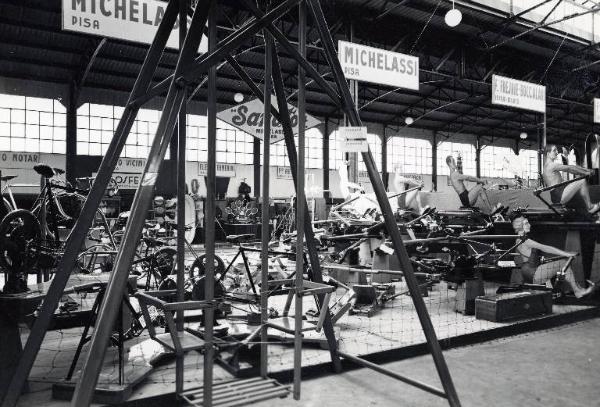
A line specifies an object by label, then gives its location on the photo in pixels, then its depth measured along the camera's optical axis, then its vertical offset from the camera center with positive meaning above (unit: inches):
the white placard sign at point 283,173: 901.2 +65.2
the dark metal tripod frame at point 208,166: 67.7 +7.6
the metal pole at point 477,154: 1197.1 +140.2
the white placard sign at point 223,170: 808.2 +65.4
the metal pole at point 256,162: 880.9 +84.6
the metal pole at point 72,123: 692.1 +125.2
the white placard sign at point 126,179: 649.6 +36.8
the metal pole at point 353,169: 460.8 +38.1
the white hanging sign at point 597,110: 395.9 +85.1
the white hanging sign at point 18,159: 655.1 +65.3
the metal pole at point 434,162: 1108.5 +111.4
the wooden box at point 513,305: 194.2 -42.3
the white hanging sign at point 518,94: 302.7 +78.1
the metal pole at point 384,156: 1022.8 +113.4
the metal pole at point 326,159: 944.9 +97.6
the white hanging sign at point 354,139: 108.6 +16.1
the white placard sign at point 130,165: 734.5 +65.1
